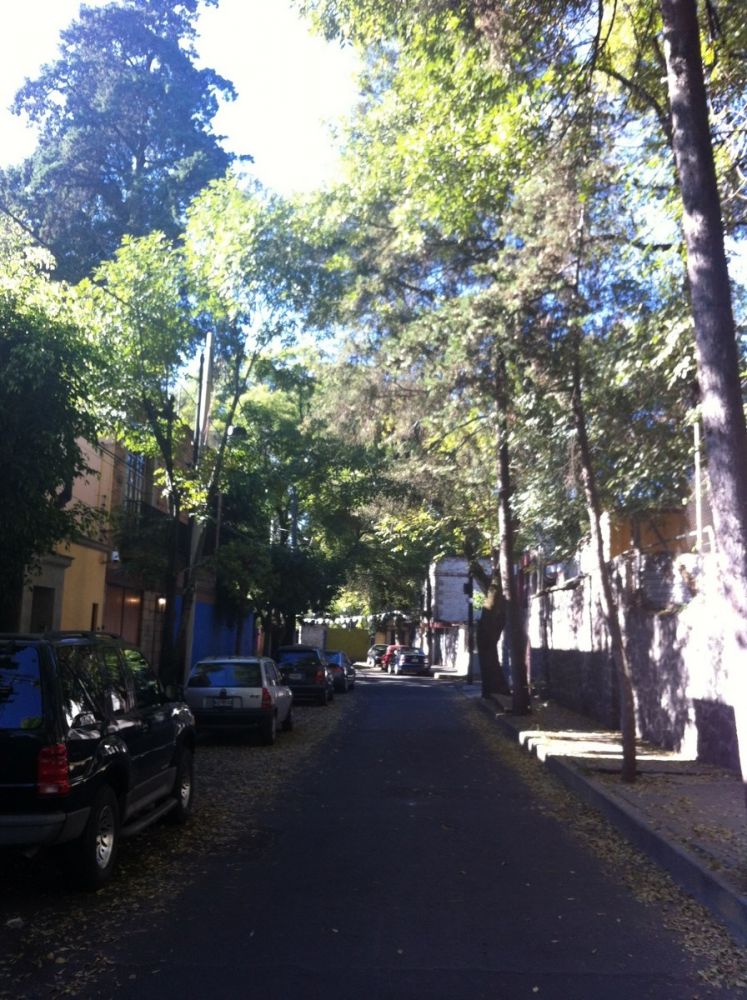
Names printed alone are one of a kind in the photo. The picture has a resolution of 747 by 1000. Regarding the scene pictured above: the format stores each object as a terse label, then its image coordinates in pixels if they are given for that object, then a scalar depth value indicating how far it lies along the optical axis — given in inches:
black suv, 250.5
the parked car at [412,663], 2138.3
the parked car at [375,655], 2828.2
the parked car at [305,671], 1067.3
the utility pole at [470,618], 1608.0
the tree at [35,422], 400.8
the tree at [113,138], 1157.7
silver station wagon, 649.6
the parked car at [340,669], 1299.2
